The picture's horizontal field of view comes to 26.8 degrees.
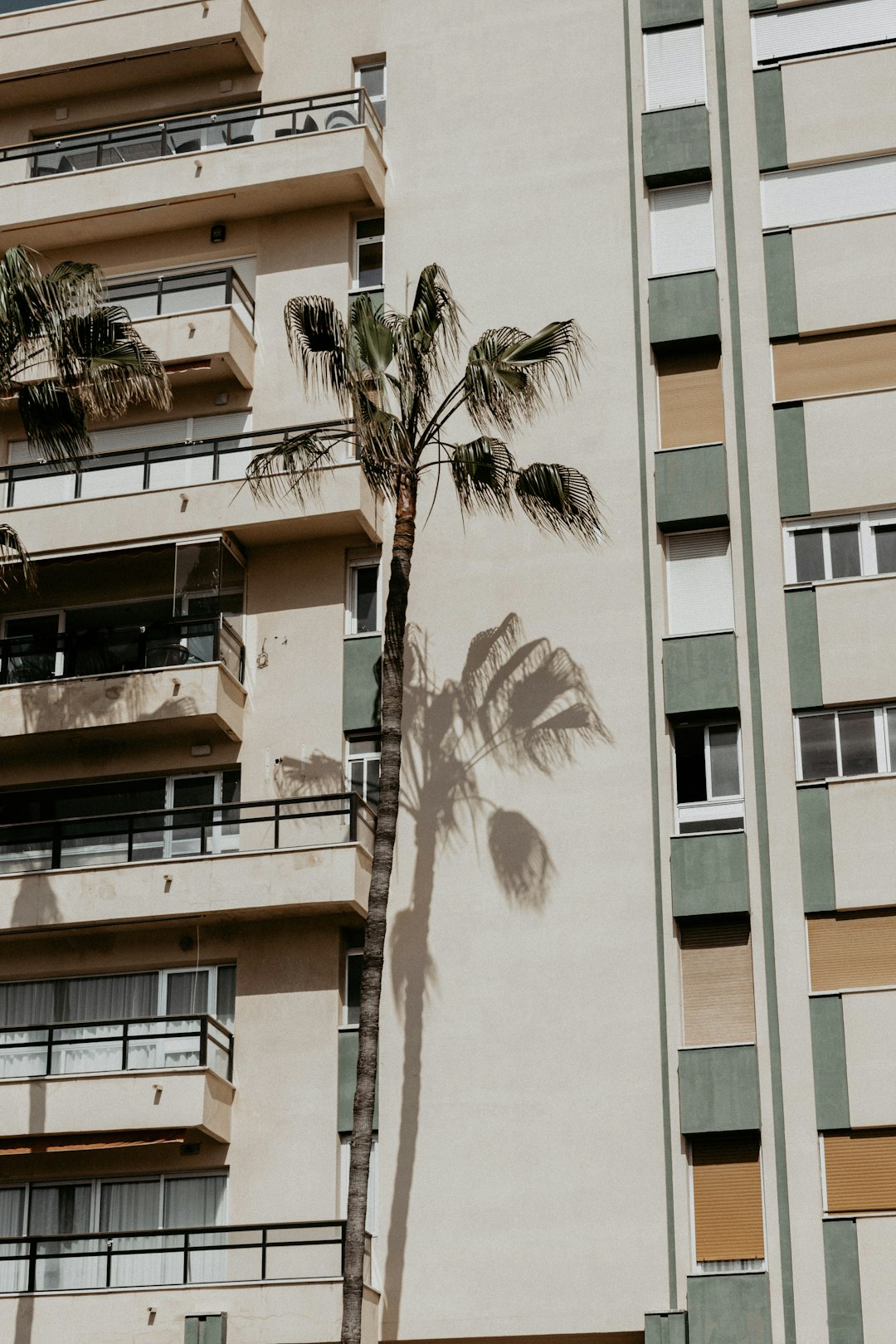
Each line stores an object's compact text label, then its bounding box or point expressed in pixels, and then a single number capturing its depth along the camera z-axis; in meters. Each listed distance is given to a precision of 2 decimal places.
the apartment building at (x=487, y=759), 24.73
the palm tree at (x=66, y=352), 24.67
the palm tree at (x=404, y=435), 24.62
